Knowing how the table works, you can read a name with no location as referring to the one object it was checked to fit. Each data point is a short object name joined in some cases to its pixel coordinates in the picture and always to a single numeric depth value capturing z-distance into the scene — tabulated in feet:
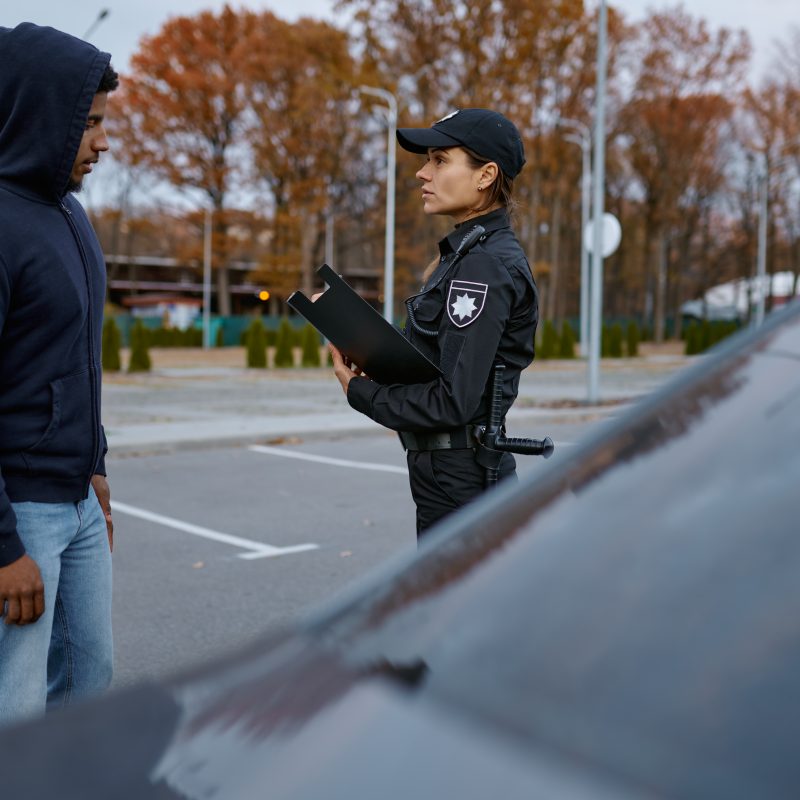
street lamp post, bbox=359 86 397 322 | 90.79
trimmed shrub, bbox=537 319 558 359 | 119.65
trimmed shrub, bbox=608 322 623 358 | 127.85
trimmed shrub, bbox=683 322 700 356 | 140.87
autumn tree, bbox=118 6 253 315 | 151.02
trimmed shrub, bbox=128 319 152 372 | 92.58
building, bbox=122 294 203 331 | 180.91
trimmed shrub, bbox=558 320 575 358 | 121.39
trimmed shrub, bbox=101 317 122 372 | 90.99
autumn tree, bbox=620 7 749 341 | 136.26
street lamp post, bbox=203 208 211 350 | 157.07
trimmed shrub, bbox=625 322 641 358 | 130.11
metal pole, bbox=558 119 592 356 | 119.57
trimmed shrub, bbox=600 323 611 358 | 128.06
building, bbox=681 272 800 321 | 208.44
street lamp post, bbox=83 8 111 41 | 77.51
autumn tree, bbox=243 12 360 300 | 136.26
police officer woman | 8.92
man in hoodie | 7.76
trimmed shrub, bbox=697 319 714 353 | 140.87
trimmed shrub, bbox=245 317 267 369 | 101.14
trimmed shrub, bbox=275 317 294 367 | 102.99
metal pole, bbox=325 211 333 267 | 155.22
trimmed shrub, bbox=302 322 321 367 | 104.68
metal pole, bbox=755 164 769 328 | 124.31
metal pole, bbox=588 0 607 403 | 57.52
